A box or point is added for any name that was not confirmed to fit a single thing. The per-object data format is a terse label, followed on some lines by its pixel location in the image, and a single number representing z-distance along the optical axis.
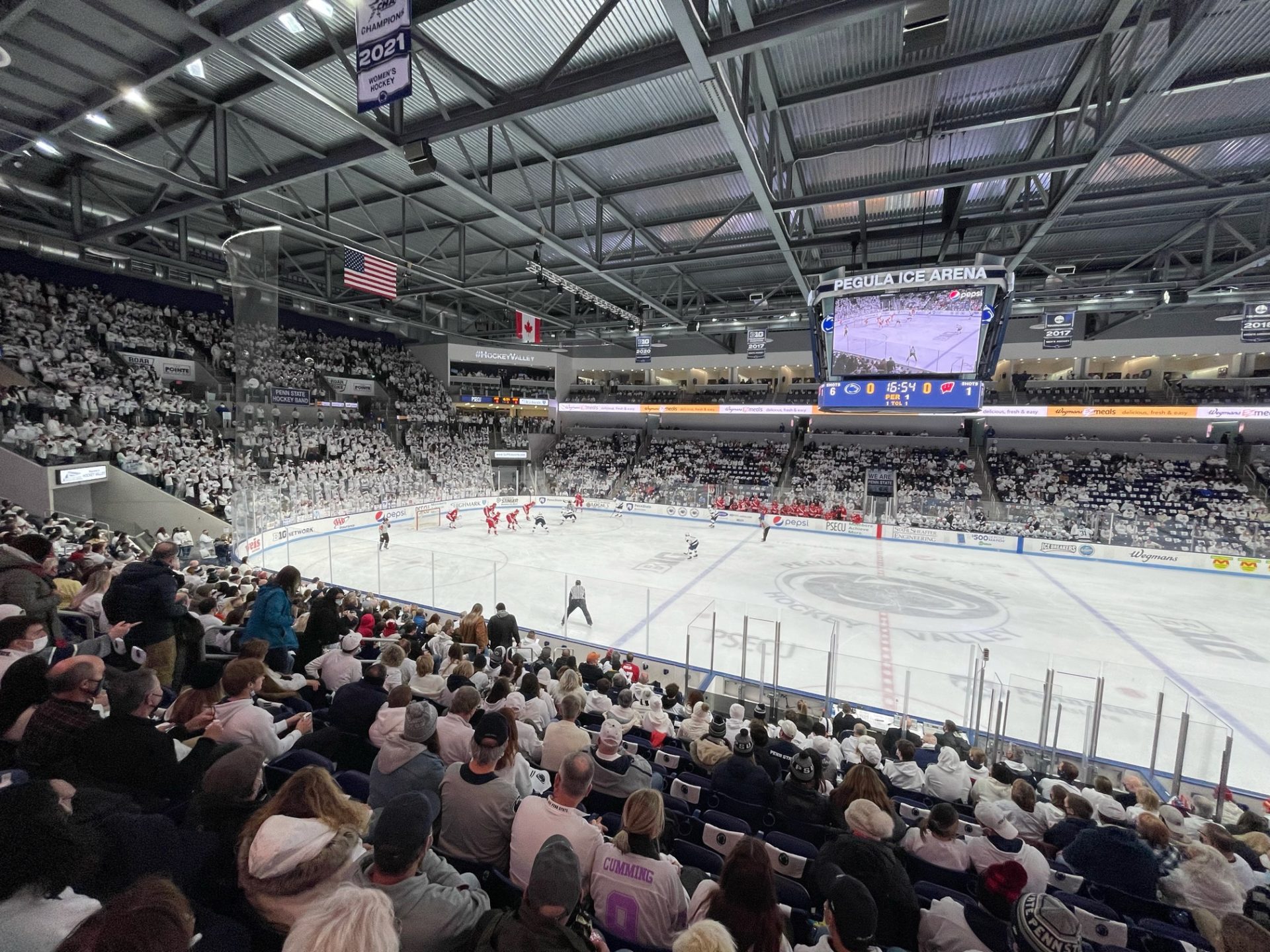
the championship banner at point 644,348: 23.19
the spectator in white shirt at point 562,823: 2.61
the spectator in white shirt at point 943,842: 3.29
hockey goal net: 25.41
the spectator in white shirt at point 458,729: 3.69
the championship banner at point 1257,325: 16.06
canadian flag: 22.06
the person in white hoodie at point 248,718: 3.31
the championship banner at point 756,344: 21.45
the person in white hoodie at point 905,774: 5.16
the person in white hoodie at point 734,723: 5.90
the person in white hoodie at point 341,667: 5.06
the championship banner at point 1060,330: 16.94
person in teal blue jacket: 5.42
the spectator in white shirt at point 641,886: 2.34
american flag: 14.53
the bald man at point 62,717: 2.64
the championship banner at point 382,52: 5.90
